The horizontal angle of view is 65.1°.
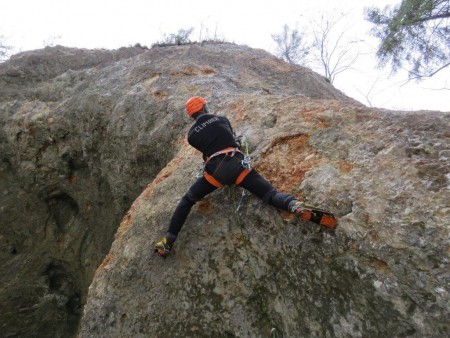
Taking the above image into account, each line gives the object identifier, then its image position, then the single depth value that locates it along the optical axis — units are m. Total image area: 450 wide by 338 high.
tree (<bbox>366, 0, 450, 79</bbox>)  9.64
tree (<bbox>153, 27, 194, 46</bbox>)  11.54
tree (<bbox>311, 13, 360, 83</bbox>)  27.92
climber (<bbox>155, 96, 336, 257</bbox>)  4.16
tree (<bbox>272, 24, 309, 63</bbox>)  27.83
